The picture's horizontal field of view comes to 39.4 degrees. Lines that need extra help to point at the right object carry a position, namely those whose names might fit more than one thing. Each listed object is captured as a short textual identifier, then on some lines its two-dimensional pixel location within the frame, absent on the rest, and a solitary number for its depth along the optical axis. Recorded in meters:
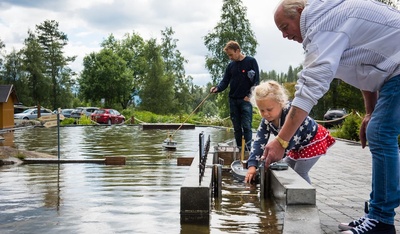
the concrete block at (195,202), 4.64
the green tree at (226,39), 55.53
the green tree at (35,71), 65.69
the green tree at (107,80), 70.75
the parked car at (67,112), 50.34
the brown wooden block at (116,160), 10.53
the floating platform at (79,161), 10.55
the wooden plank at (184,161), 10.52
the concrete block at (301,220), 3.46
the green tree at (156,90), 64.22
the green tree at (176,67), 74.94
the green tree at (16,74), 65.00
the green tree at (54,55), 71.56
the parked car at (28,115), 50.15
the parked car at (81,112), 48.56
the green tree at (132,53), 78.81
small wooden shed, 30.64
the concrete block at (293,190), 4.29
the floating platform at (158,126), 31.55
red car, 45.06
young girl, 4.77
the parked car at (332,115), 38.86
